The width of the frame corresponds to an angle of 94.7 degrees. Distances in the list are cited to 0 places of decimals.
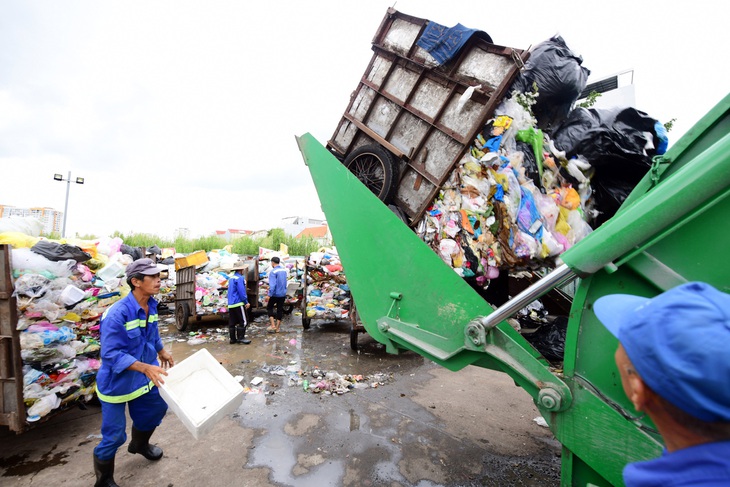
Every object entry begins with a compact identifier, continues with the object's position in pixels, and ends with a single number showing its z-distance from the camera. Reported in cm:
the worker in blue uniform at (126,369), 223
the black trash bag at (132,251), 507
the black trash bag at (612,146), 252
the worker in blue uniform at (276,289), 689
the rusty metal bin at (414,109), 271
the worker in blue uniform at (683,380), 60
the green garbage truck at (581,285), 122
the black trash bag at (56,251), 294
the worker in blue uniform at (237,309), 600
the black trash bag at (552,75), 265
